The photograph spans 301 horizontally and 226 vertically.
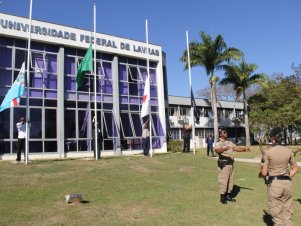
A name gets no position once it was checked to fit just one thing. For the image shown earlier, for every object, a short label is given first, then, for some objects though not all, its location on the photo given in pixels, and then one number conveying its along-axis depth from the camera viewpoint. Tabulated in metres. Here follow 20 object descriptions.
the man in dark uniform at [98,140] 12.57
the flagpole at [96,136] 12.41
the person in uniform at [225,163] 6.62
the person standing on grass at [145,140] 14.36
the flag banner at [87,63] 13.11
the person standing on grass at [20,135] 11.08
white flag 14.39
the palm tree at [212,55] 24.03
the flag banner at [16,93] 10.93
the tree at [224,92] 44.87
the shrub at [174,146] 18.46
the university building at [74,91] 13.63
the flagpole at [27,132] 10.78
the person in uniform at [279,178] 4.51
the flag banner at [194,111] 16.83
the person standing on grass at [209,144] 16.79
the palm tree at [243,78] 28.38
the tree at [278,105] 30.08
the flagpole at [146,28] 15.54
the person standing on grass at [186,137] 15.80
